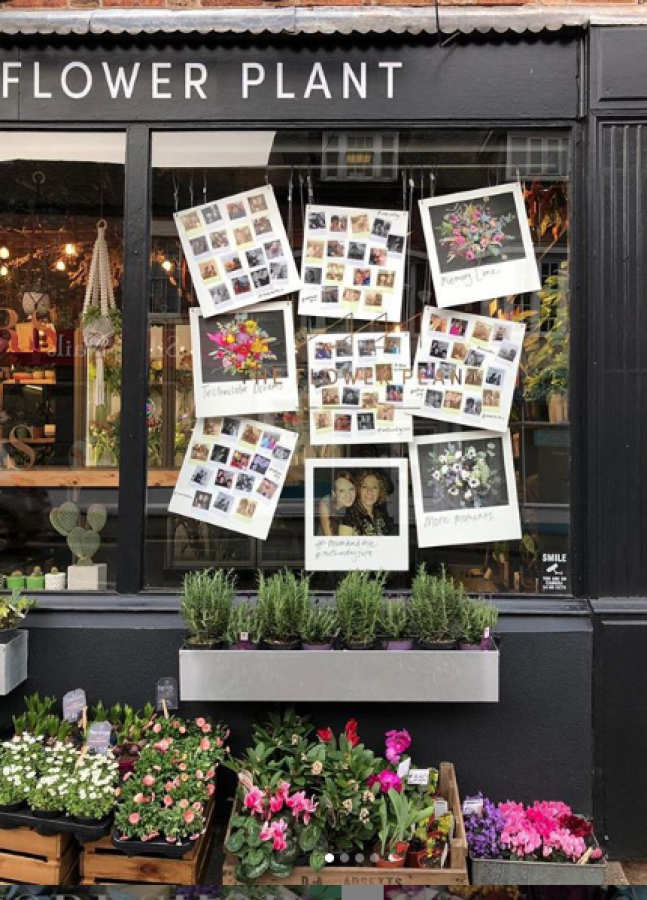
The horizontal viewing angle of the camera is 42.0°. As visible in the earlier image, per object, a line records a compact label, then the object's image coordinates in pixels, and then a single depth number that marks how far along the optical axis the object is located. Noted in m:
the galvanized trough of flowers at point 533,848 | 3.67
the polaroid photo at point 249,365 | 4.91
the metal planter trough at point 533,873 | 3.65
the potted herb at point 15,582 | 4.75
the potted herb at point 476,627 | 4.12
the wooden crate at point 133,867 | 3.62
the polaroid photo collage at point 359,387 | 4.82
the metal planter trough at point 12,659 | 4.04
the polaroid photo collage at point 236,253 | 4.89
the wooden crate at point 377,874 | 3.51
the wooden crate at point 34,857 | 3.69
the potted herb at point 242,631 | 4.12
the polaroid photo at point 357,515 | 4.75
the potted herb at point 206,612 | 4.13
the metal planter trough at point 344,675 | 4.05
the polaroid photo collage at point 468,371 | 4.79
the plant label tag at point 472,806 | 3.97
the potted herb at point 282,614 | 4.14
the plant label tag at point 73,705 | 4.21
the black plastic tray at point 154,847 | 3.50
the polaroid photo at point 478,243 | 4.77
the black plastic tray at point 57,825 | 3.56
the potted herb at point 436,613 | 4.12
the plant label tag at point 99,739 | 3.96
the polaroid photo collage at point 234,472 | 4.87
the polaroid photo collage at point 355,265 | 4.89
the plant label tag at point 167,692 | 4.33
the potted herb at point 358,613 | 4.11
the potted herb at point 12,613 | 4.18
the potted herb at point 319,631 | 4.12
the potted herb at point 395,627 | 4.14
